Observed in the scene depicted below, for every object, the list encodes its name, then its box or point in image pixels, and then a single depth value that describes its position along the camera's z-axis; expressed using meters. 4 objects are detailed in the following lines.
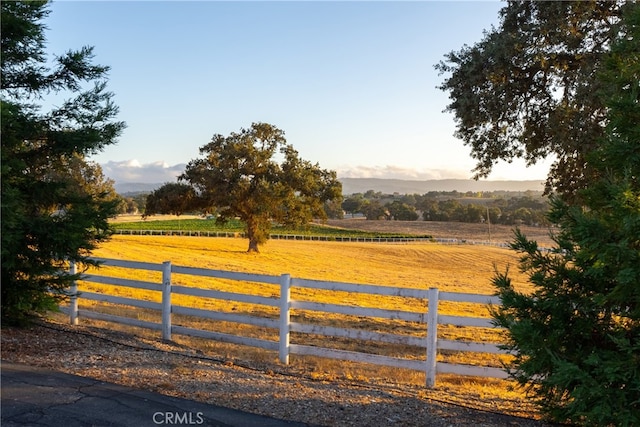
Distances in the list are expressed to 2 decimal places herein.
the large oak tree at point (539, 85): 11.73
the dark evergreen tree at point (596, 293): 4.50
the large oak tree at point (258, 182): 37.47
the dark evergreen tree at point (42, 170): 8.91
